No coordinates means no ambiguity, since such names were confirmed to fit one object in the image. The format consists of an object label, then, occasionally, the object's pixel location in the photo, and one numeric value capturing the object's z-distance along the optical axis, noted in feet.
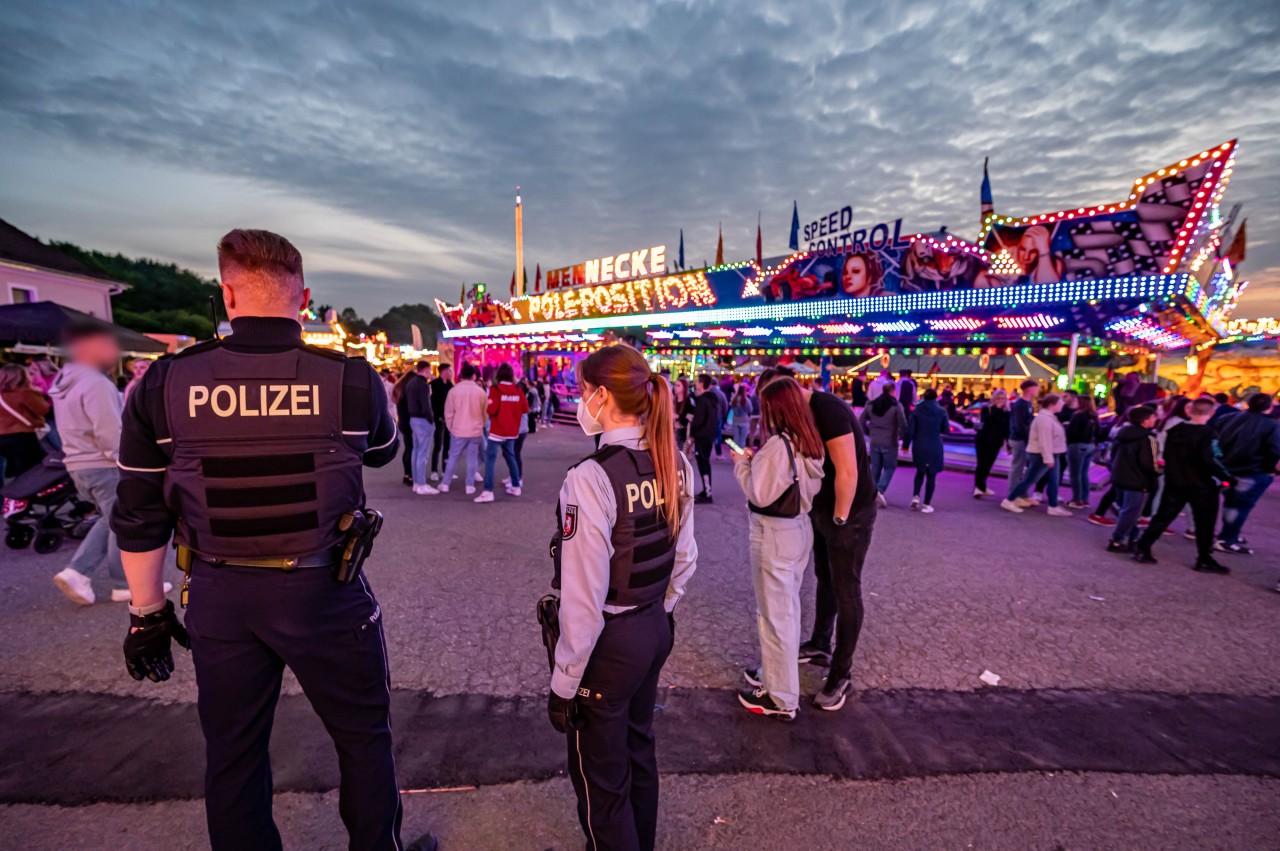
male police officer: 5.56
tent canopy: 35.73
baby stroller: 17.90
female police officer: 5.83
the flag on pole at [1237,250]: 56.75
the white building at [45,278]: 69.56
